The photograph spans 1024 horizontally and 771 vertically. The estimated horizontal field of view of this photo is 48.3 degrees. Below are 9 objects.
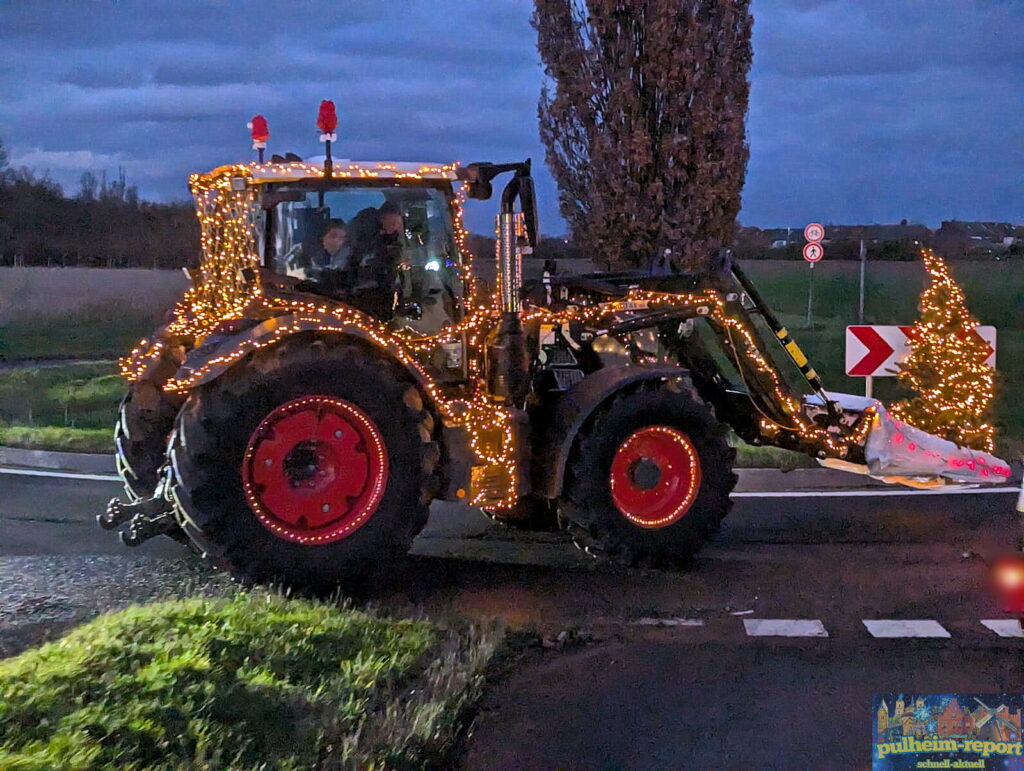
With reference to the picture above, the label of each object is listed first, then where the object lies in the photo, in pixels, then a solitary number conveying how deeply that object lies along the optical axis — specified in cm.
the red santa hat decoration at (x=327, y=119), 652
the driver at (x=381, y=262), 704
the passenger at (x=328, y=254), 703
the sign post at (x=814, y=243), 1917
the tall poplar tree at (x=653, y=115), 1285
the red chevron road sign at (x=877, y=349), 1186
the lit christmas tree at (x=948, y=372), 1123
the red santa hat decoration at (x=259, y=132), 729
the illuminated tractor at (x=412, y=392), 630
